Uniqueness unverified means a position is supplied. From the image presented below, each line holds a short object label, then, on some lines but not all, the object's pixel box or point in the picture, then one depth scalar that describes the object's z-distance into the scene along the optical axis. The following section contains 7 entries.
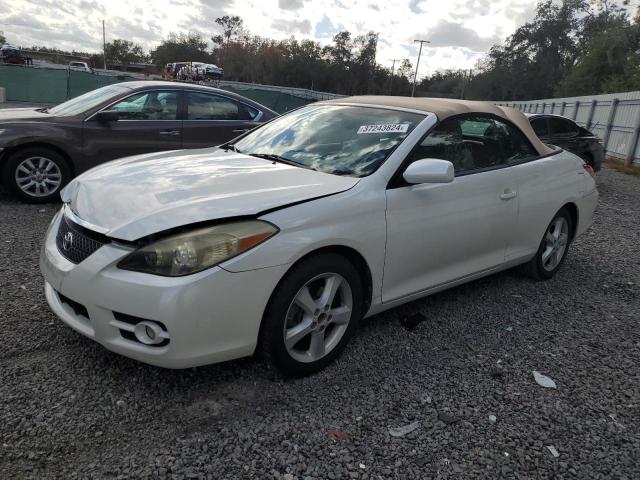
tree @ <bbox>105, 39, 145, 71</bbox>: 99.19
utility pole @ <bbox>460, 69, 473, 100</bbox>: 83.53
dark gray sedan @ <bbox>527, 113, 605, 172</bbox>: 9.62
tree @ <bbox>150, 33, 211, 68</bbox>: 98.06
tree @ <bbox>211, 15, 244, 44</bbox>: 103.12
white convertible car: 2.46
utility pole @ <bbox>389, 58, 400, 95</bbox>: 98.97
